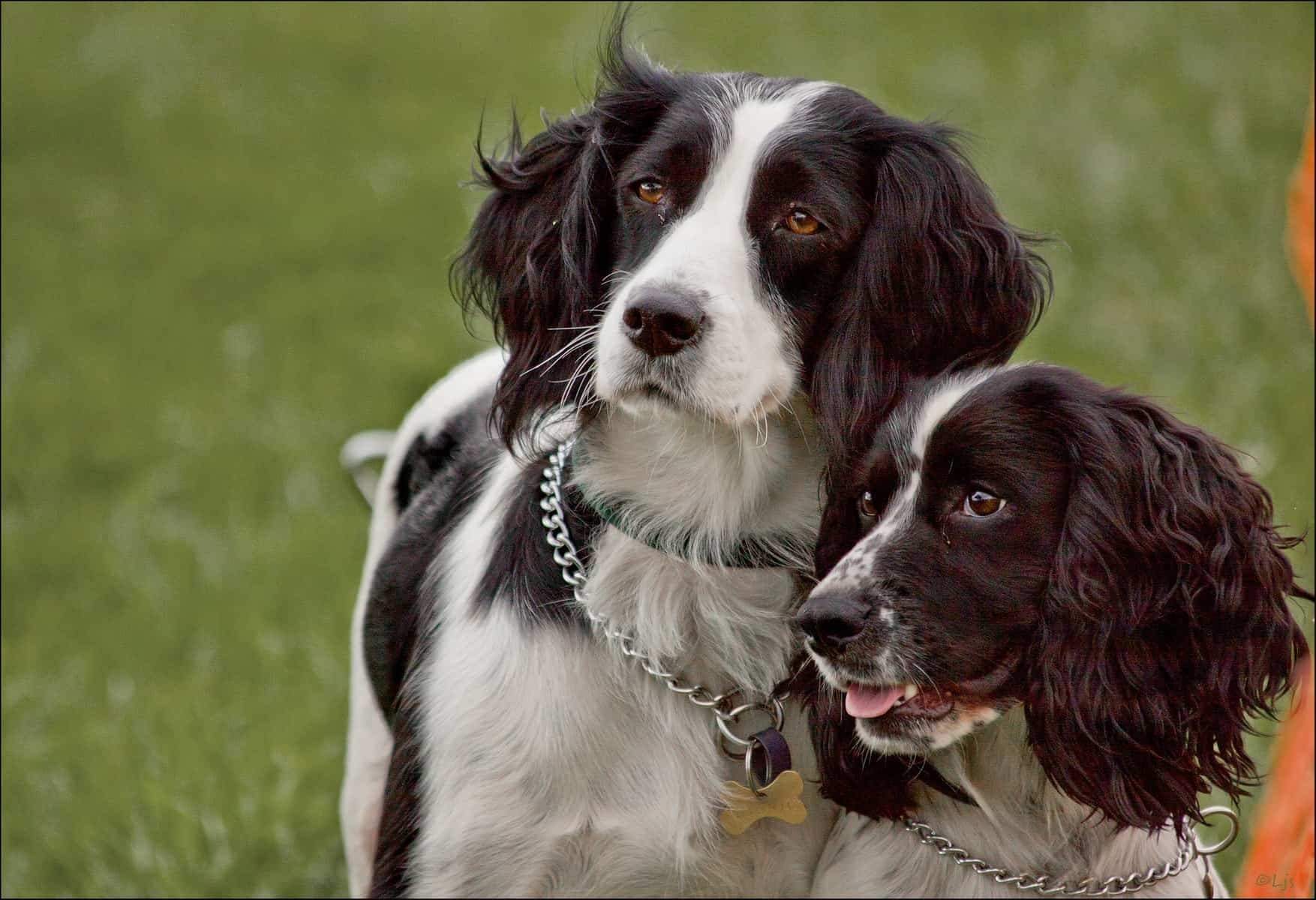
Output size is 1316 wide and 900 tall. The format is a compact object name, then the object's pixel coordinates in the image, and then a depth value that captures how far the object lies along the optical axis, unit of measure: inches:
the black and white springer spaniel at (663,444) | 247.0
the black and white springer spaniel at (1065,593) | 231.1
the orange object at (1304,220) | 422.0
